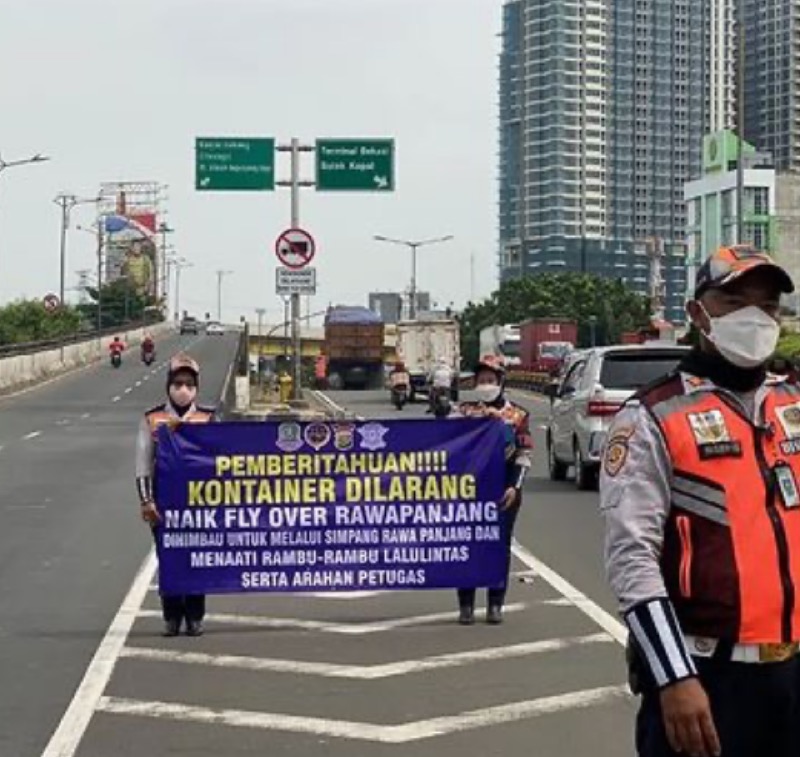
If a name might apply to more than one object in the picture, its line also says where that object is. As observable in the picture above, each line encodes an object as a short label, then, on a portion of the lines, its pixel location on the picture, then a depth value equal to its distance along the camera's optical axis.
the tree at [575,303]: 106.94
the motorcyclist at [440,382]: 41.28
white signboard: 30.48
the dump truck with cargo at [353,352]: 70.56
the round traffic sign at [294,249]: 30.64
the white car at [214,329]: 128.25
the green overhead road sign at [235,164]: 38.16
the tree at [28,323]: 75.56
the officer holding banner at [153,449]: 11.01
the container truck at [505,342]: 79.31
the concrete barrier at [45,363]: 61.38
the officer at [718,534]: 3.98
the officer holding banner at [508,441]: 11.36
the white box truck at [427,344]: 61.47
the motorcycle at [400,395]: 52.91
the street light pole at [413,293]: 99.25
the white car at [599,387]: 20.56
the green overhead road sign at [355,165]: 38.31
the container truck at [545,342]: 70.69
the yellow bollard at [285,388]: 44.44
